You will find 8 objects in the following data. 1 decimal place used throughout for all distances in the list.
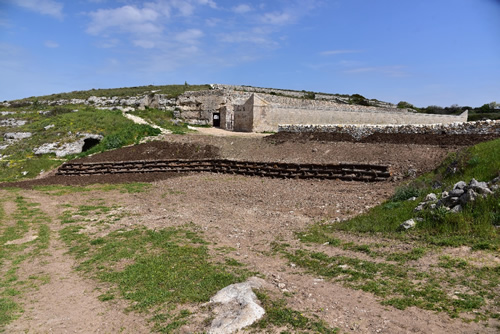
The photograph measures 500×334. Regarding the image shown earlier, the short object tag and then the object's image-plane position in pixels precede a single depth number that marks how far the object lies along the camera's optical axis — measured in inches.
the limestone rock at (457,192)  303.3
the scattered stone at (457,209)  286.6
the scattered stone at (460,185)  312.2
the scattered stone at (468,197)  287.3
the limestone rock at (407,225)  297.4
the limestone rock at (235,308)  168.2
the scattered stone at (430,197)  325.7
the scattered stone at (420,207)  317.7
